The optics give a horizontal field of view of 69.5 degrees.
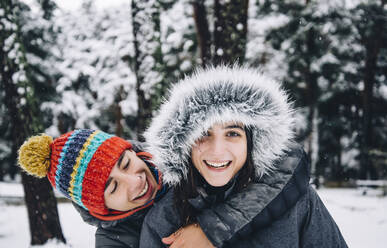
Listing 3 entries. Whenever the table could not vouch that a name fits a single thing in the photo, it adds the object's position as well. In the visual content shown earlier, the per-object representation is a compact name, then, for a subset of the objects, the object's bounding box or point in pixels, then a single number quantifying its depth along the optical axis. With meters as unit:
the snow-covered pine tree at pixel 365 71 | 9.62
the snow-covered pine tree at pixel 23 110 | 4.30
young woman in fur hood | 1.95
